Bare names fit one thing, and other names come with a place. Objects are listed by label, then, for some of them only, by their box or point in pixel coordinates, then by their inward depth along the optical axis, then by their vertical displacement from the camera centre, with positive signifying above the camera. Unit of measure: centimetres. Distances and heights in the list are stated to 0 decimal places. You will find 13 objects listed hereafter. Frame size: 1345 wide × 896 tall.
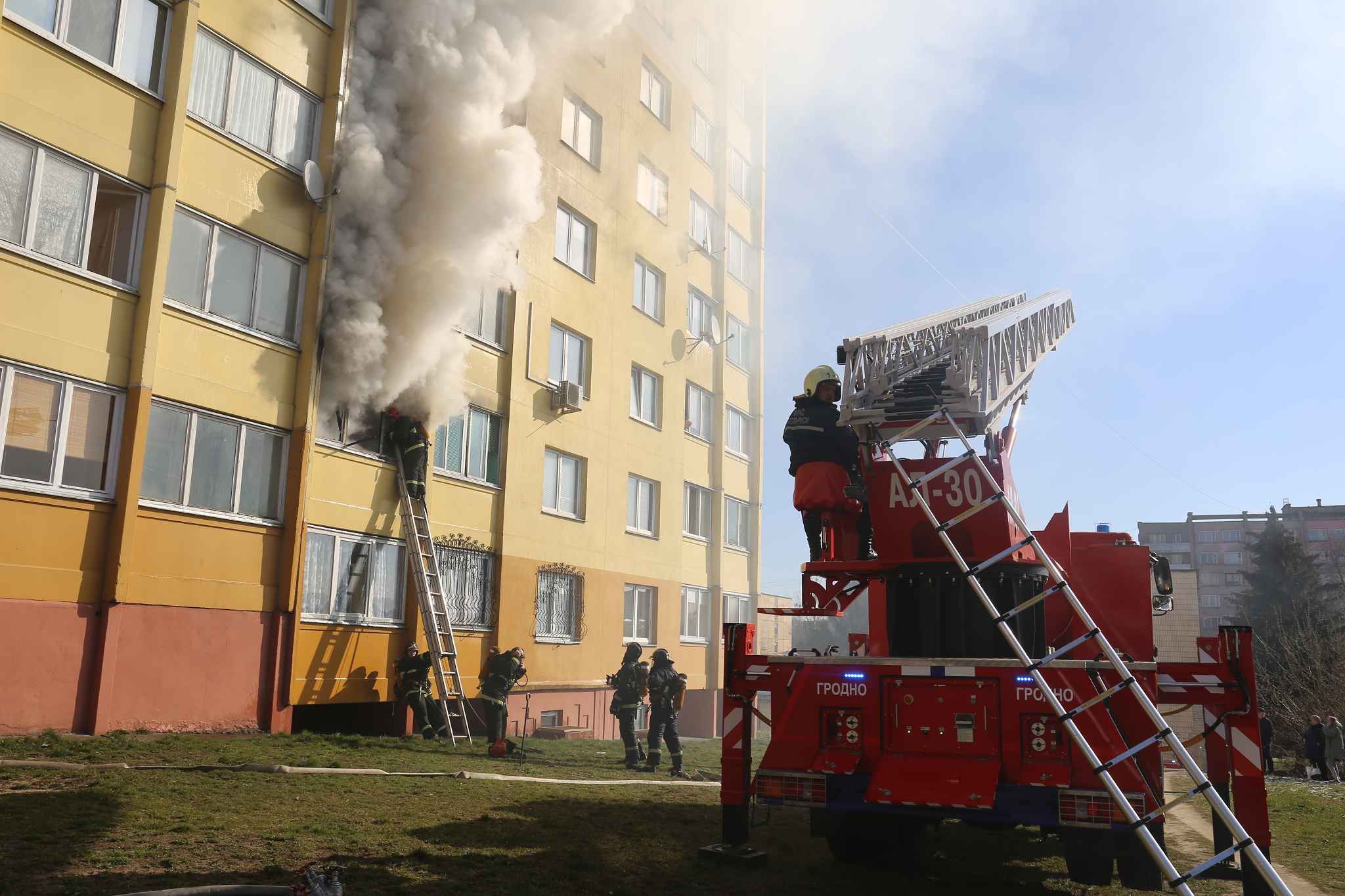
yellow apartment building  1131 +275
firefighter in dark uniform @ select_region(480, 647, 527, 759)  1423 -86
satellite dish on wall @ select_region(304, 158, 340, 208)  1444 +609
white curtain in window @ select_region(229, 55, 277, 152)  1394 +697
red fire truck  567 -22
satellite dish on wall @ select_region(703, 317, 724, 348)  2717 +796
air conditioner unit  1961 +436
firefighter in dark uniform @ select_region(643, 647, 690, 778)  1369 -98
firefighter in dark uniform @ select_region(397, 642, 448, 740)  1458 -104
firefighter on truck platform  748 +133
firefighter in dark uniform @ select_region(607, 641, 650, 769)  1426 -82
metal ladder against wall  1494 +9
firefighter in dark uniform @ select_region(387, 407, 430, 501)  1577 +263
